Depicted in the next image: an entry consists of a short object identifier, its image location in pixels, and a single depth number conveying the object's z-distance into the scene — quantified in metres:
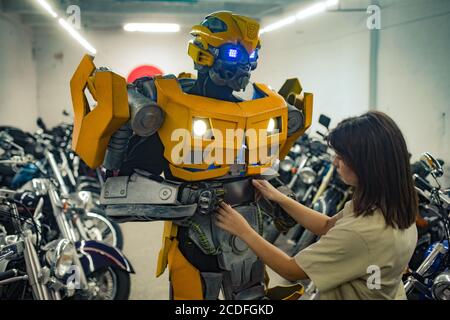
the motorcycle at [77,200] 1.79
